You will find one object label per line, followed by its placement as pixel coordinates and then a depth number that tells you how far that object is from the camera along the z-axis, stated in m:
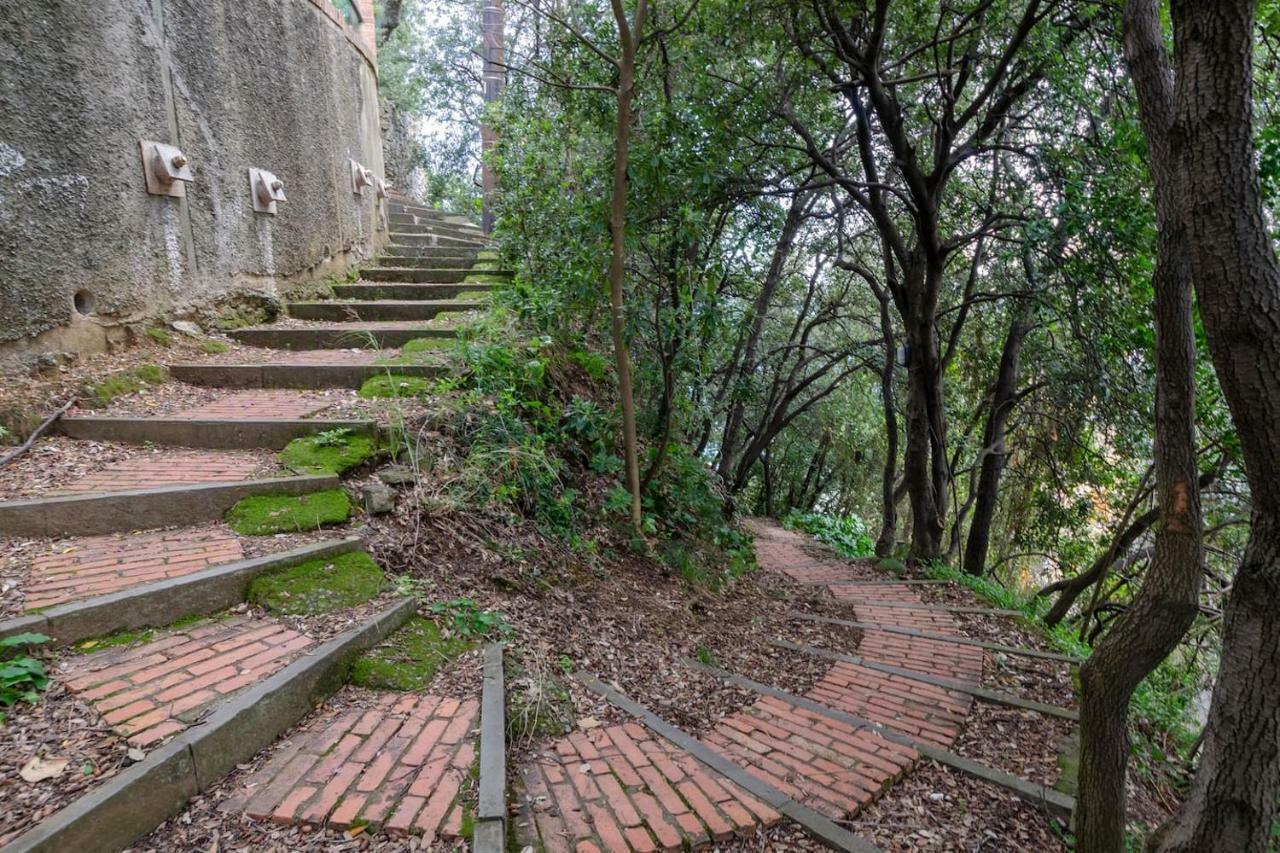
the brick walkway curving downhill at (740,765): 2.01
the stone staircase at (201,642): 1.83
